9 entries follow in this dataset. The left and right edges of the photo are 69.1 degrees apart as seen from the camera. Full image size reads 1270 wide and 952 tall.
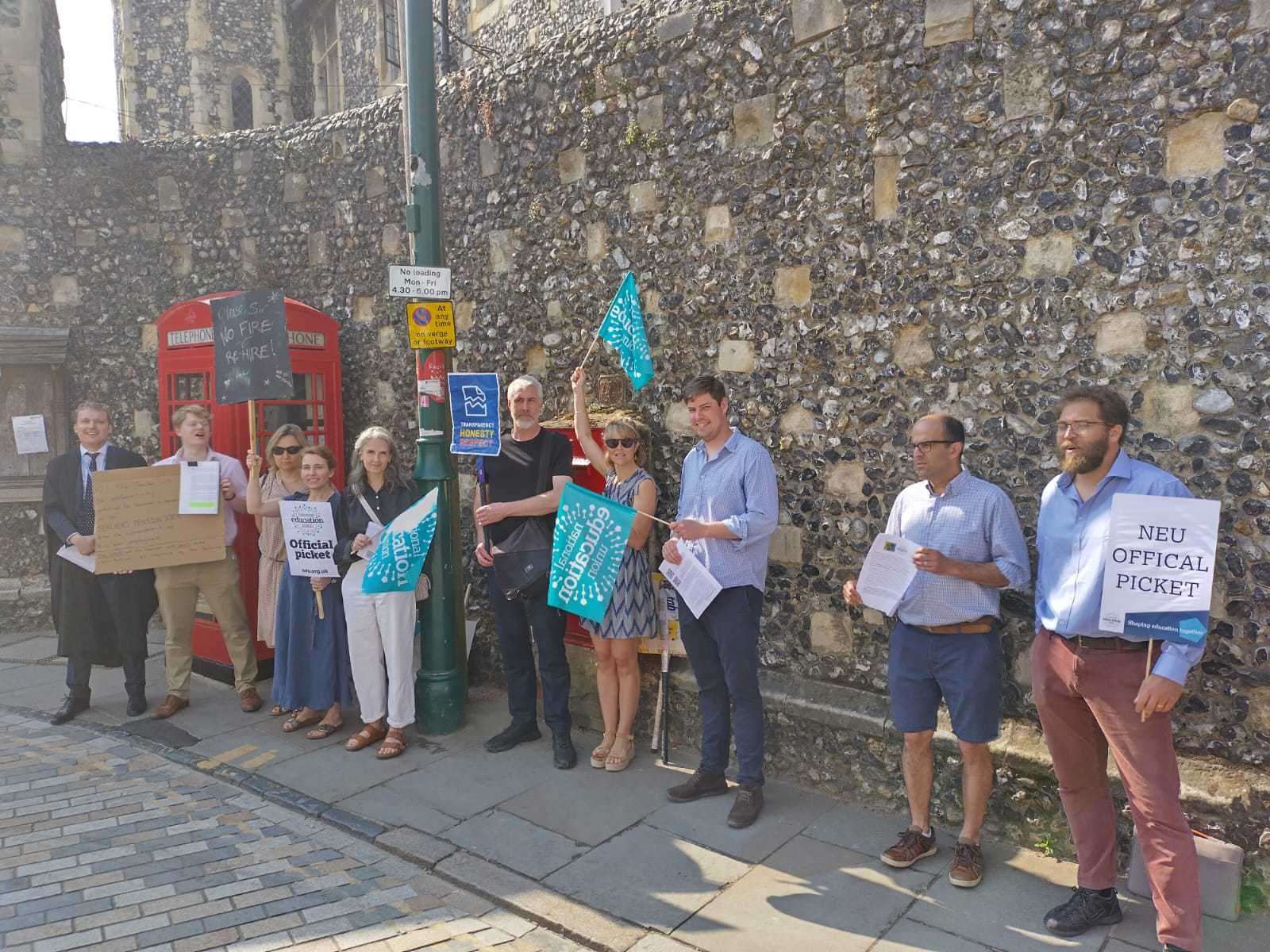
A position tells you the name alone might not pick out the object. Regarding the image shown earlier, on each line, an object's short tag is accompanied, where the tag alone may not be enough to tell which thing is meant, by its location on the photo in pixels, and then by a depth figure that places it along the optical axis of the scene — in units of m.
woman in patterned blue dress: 4.69
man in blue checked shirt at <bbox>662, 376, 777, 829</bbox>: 4.14
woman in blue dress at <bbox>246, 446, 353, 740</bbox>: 5.48
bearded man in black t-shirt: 4.91
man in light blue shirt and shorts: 3.58
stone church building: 3.48
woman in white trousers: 5.19
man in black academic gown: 5.96
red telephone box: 6.43
